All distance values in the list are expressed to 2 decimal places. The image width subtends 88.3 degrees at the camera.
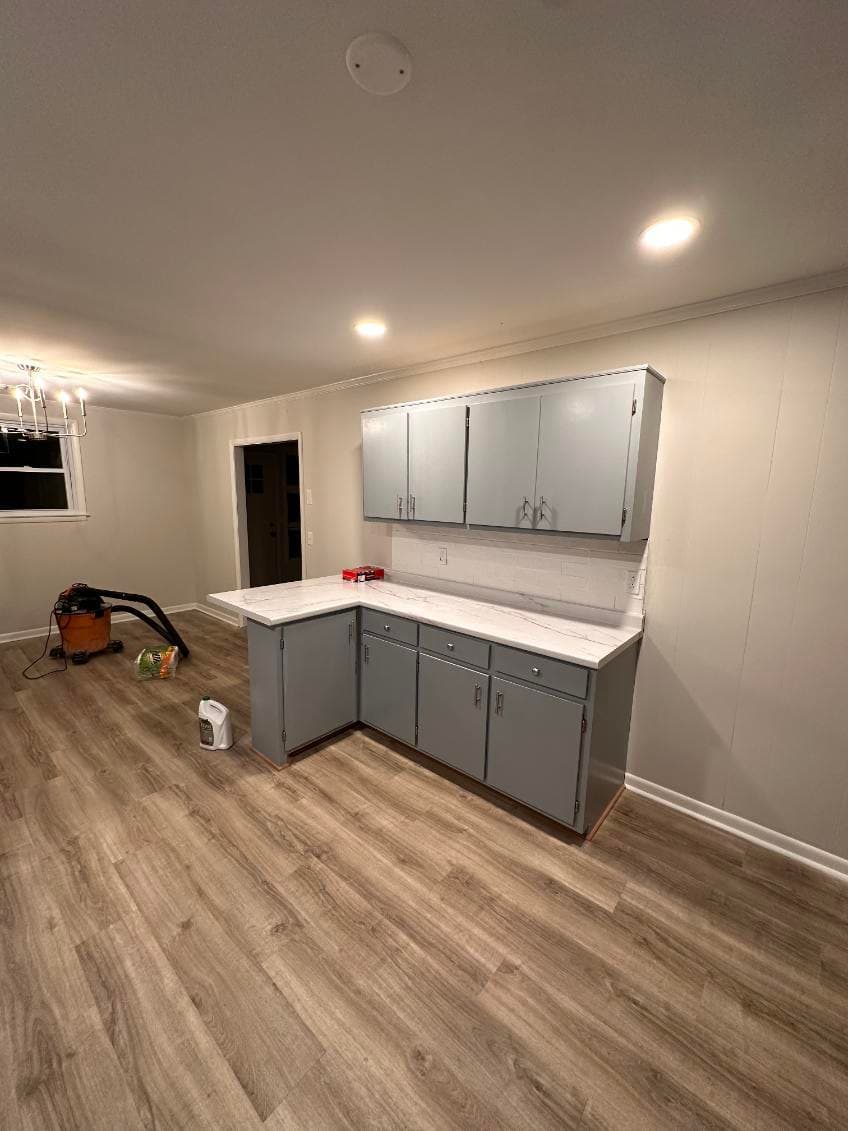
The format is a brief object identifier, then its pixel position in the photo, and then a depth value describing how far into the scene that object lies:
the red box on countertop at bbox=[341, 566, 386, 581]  3.40
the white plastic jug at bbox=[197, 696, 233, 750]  2.71
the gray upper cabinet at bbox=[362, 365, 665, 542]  2.04
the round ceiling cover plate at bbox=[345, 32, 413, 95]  0.89
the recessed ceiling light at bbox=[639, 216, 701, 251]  1.46
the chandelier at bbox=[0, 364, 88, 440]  3.72
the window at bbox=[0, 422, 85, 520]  4.46
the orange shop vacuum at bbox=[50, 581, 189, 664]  4.05
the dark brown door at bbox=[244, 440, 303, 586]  5.48
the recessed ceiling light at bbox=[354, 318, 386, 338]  2.40
